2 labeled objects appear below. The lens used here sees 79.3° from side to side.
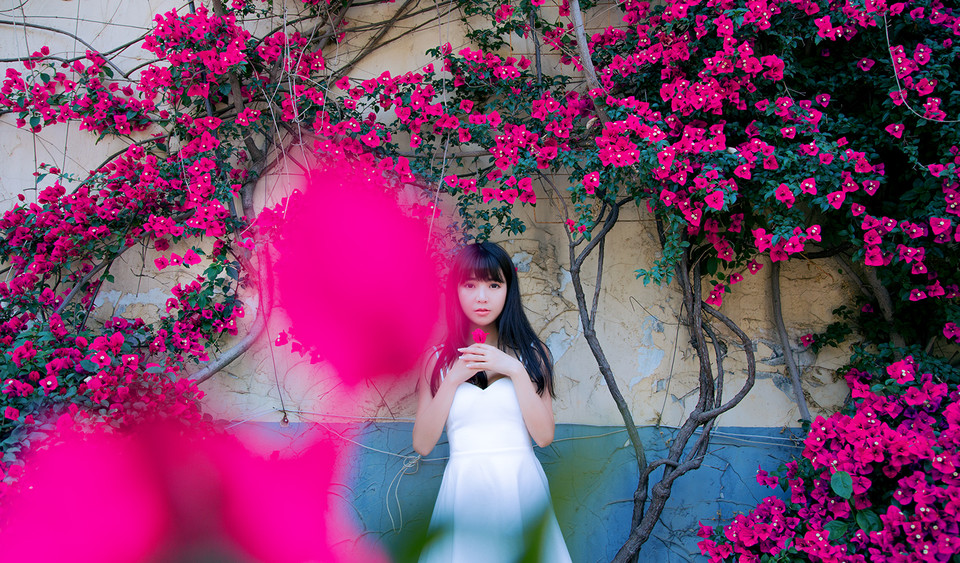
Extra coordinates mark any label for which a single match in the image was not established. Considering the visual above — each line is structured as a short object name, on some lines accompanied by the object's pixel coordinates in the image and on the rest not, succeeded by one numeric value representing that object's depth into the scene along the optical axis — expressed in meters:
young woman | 1.71
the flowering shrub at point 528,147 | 1.91
